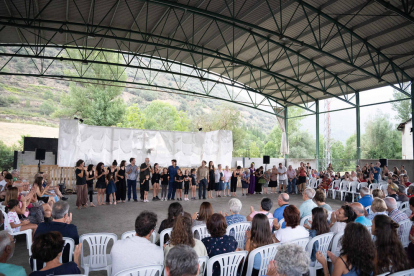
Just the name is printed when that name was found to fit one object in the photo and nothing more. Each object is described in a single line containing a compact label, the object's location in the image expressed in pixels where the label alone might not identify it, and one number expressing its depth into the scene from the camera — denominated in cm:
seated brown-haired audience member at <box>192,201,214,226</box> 321
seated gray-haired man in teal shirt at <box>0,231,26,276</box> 179
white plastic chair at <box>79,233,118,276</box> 271
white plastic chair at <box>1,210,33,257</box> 338
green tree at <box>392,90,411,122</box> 3052
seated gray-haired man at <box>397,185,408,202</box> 535
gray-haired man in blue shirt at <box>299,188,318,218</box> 410
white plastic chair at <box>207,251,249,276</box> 218
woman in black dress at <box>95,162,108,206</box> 750
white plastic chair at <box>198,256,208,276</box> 210
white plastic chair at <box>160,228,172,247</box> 286
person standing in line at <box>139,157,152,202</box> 845
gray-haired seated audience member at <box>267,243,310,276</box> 160
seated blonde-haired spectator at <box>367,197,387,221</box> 349
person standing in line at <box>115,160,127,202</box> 800
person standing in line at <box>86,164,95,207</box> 741
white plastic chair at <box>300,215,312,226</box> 374
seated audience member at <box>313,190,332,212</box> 421
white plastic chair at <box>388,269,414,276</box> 177
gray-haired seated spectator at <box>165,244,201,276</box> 146
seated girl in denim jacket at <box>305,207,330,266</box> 304
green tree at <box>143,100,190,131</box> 3826
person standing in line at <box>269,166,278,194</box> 1146
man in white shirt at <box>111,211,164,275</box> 209
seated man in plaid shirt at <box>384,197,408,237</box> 369
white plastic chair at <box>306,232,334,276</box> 276
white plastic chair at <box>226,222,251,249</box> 316
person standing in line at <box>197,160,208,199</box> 927
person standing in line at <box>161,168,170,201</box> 870
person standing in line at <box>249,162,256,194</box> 1112
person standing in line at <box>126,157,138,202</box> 822
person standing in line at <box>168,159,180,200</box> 877
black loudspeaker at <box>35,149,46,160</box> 1099
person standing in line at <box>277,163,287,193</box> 1166
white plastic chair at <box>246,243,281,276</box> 235
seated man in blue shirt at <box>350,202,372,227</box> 327
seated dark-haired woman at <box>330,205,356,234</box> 310
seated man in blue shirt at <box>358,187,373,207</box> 491
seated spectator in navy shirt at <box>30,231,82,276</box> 178
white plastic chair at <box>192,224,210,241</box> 304
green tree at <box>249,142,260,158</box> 3994
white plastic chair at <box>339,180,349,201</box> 965
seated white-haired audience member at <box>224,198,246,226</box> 336
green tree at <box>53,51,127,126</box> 2662
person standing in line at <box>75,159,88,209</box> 694
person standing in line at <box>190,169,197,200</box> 951
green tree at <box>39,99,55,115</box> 3828
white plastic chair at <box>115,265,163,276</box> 173
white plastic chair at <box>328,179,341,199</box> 1006
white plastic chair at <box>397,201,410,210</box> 516
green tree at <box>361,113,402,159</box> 3034
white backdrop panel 1055
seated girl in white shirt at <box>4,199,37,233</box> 358
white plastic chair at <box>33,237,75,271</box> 253
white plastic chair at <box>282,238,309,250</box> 273
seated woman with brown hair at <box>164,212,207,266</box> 225
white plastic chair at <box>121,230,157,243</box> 277
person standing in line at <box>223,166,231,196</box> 1005
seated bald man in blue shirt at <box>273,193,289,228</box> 382
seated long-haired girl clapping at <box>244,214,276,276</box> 254
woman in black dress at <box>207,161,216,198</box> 977
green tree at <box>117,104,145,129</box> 2958
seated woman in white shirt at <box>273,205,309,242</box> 283
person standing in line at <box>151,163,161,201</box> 865
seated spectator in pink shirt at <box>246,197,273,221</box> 362
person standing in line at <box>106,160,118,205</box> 784
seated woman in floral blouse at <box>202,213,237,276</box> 245
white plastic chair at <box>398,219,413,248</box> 348
